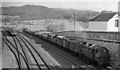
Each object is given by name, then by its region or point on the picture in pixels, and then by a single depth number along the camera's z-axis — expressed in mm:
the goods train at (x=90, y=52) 19344
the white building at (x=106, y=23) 45656
